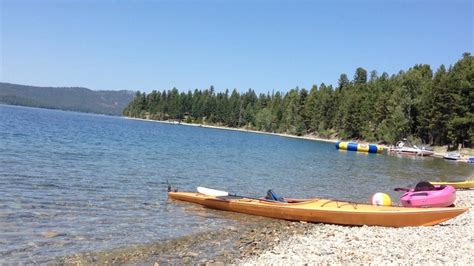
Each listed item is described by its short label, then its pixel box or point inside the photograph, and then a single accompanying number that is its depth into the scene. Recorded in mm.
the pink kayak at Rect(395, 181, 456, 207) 15461
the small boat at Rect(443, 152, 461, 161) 62709
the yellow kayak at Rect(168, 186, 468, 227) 14328
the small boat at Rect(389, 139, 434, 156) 72875
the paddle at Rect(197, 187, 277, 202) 17750
